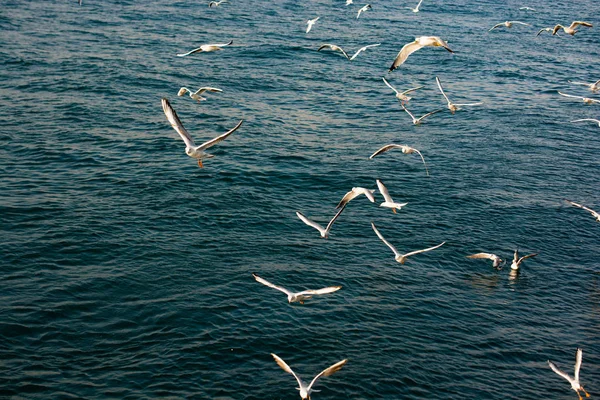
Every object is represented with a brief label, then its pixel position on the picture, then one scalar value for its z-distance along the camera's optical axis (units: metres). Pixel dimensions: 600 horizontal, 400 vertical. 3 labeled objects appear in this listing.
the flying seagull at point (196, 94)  27.97
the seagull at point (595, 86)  34.84
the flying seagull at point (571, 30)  33.89
